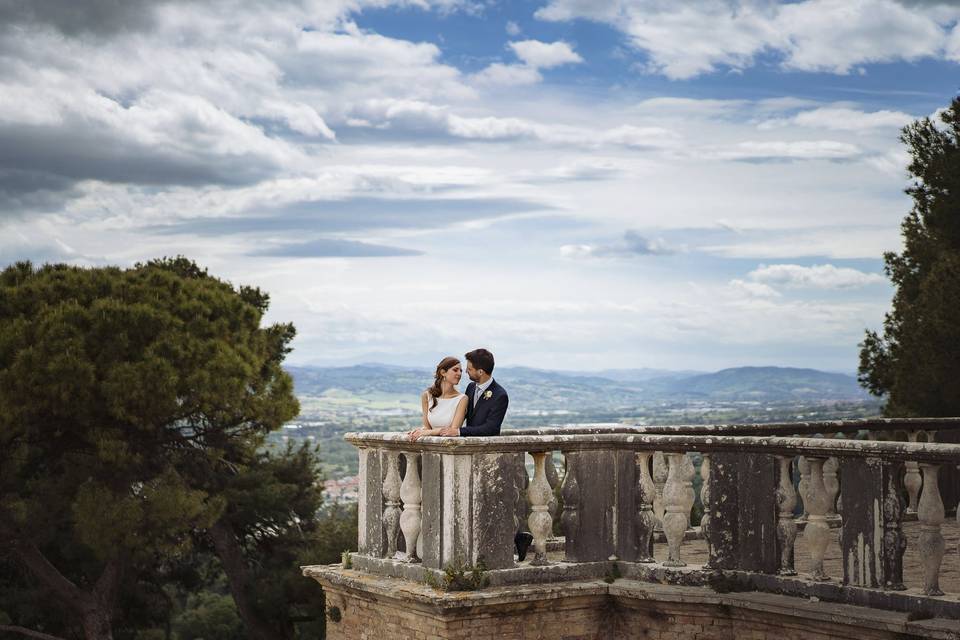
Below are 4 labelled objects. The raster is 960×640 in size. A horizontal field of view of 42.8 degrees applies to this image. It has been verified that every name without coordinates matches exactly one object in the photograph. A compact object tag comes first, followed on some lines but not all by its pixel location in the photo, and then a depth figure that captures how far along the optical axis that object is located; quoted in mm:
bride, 9461
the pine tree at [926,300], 20203
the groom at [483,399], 9492
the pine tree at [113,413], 24281
